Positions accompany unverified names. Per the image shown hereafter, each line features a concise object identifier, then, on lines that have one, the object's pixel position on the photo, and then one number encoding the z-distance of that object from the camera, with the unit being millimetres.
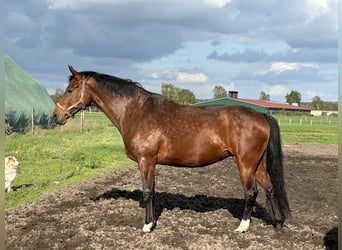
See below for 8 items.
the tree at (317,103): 77369
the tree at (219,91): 77188
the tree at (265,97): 83312
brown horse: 5539
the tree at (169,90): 62416
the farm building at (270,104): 47684
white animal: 7742
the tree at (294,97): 84631
